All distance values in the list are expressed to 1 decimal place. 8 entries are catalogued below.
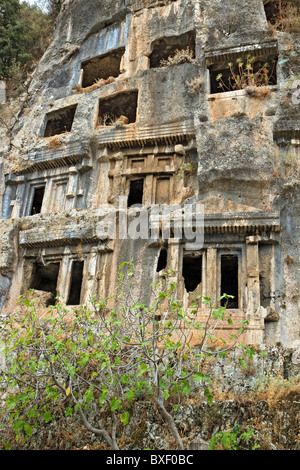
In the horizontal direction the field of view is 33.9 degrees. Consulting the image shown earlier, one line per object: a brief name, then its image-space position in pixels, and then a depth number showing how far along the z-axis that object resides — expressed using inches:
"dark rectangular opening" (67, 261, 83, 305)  557.0
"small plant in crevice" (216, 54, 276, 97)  552.1
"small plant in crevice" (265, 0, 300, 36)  577.0
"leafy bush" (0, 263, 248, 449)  290.8
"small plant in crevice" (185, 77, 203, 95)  571.8
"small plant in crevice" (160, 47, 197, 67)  600.1
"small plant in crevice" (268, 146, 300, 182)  496.7
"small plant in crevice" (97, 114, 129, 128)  593.6
